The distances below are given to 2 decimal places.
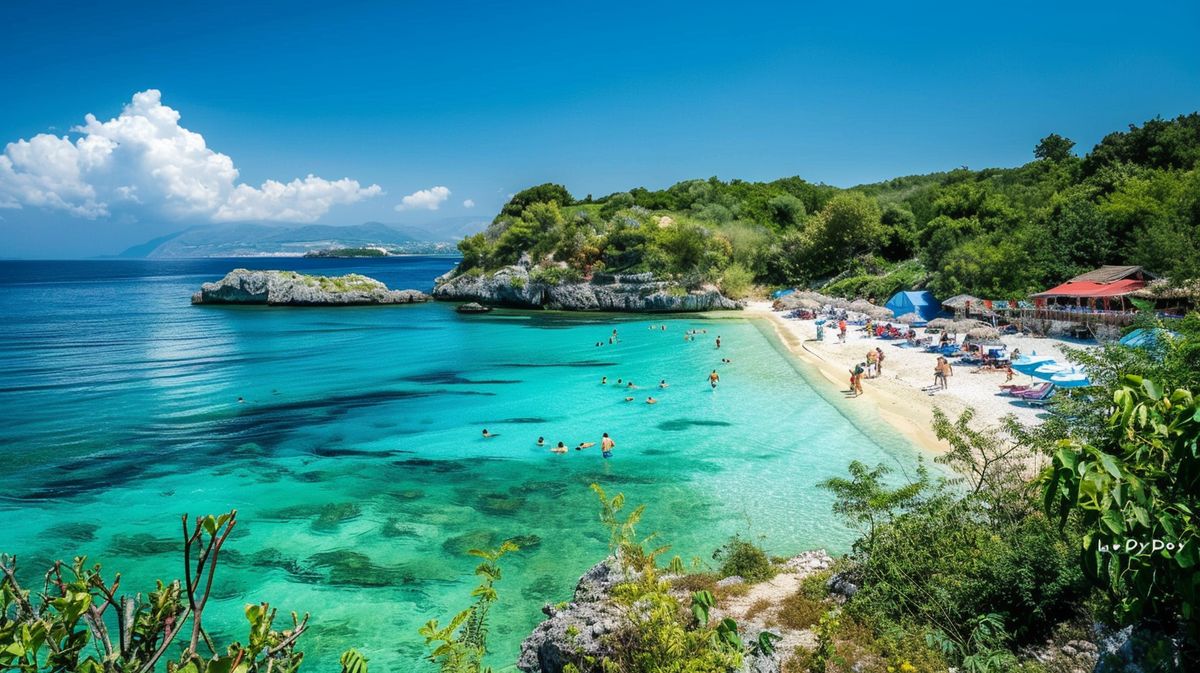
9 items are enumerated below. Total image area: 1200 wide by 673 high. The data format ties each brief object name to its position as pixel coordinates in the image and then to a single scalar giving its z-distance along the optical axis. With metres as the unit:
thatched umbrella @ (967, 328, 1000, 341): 31.03
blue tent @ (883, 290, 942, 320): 44.50
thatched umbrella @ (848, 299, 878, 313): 48.91
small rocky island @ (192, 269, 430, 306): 77.12
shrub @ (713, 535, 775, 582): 11.38
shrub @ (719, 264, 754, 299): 66.50
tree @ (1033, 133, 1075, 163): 79.06
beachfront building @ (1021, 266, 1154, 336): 31.36
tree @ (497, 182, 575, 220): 97.81
